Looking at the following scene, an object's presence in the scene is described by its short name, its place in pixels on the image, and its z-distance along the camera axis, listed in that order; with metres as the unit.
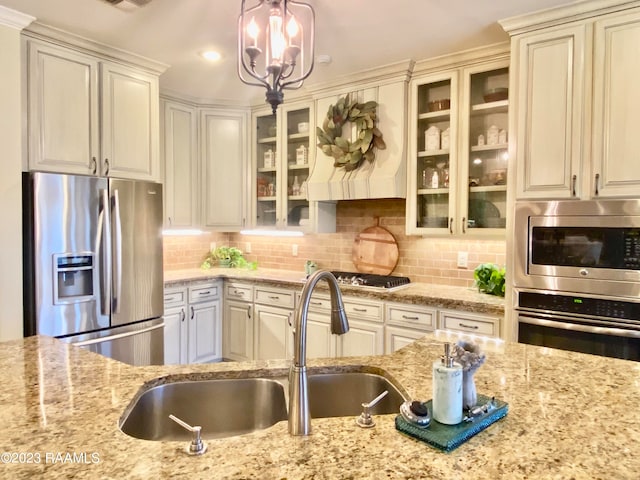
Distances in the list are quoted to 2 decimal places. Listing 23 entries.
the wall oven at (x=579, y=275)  2.10
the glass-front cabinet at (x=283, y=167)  3.83
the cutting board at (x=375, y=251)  3.59
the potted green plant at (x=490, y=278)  2.84
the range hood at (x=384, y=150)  3.16
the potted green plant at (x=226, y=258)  4.41
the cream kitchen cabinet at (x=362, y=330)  3.04
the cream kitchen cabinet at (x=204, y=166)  3.84
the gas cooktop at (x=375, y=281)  3.14
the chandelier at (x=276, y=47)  1.67
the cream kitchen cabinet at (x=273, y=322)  3.54
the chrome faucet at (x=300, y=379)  0.96
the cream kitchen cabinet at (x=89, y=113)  2.52
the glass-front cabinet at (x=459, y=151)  2.86
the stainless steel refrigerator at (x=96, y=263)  2.43
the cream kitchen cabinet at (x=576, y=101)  2.14
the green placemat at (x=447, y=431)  0.91
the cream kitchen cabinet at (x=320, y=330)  3.28
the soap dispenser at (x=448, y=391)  0.96
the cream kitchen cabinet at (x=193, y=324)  3.54
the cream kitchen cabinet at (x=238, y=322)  3.79
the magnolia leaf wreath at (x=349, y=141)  3.27
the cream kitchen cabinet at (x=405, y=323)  2.84
